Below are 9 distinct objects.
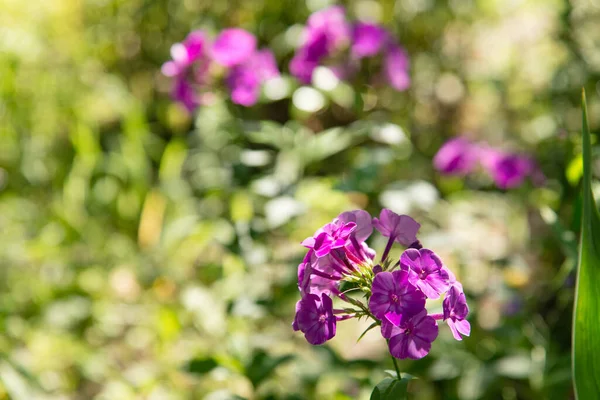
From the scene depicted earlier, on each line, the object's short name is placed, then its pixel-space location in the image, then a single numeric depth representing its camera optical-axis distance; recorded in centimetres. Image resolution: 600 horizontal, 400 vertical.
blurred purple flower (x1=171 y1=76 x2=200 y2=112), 133
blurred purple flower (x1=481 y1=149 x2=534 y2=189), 126
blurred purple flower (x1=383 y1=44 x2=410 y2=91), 134
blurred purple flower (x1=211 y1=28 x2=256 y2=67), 128
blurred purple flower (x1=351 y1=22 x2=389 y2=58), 128
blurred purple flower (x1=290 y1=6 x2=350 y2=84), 129
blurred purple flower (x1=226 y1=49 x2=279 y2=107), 126
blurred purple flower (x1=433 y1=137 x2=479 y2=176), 138
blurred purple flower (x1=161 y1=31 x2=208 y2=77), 129
